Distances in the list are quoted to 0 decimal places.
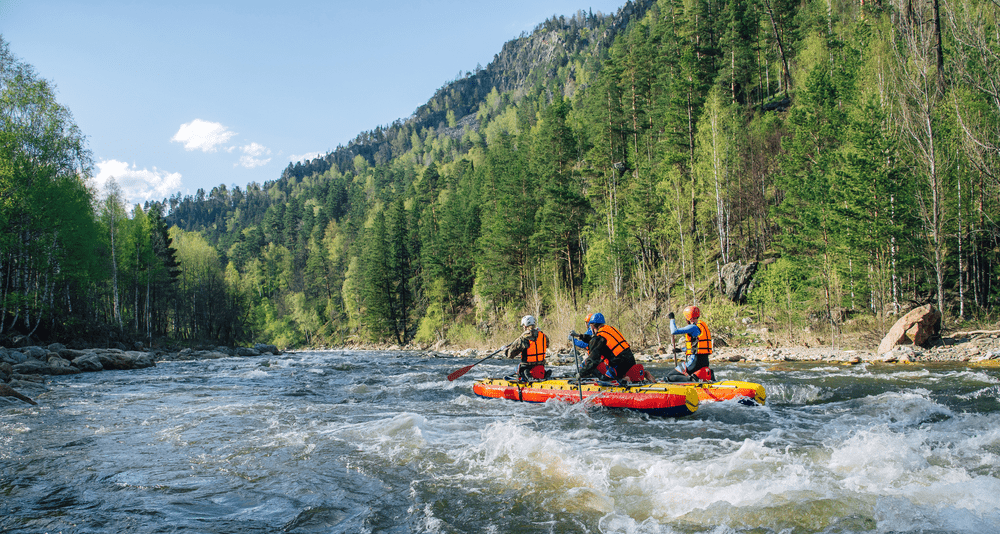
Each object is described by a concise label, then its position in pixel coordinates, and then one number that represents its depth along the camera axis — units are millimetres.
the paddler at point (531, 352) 11906
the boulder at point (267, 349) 39544
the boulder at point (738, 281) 24234
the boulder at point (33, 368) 16719
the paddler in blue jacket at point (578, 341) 10038
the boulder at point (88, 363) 18970
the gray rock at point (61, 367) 17653
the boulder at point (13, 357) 17452
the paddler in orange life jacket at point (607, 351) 9837
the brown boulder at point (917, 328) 15438
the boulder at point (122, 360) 20562
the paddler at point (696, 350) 10430
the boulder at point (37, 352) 19414
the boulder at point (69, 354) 20500
